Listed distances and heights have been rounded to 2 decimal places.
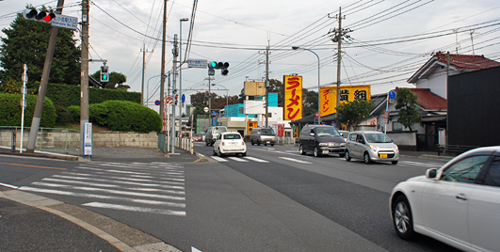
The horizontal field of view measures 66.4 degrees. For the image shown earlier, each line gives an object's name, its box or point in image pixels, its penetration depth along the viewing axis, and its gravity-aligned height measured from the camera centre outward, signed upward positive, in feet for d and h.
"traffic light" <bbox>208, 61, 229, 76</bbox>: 72.74 +12.84
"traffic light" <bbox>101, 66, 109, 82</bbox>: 67.72 +10.56
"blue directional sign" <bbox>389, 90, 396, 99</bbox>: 87.97 +9.00
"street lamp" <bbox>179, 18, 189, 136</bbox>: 94.94 +21.35
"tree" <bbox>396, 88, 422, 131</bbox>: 94.48 +6.84
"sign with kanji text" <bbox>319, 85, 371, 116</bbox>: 145.38 +15.26
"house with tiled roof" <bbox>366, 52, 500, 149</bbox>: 100.40 +10.82
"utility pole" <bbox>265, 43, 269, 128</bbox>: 174.19 +31.11
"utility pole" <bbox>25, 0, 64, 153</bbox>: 64.90 +8.39
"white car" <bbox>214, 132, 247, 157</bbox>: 80.33 -2.47
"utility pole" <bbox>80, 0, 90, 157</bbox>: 67.36 +12.78
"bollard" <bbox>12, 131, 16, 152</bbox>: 69.71 -1.80
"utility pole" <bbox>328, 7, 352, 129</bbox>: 116.57 +29.42
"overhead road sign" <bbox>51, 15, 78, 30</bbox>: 57.47 +16.92
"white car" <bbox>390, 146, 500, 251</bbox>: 13.89 -2.87
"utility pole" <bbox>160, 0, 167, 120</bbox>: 108.14 +24.50
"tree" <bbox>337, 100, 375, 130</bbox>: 121.80 +7.43
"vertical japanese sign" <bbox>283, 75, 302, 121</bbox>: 165.78 +15.99
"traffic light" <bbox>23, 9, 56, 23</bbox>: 48.24 +15.32
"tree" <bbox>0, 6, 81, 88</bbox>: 120.37 +26.40
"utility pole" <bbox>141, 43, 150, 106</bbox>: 159.65 +30.41
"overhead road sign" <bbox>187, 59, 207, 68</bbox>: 81.15 +15.00
